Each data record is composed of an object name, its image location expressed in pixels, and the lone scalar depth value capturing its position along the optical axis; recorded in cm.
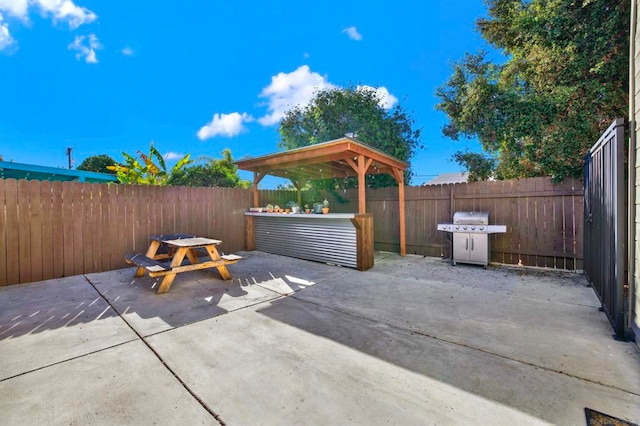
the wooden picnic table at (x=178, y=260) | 391
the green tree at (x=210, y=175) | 1305
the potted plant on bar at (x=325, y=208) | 624
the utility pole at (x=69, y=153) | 2685
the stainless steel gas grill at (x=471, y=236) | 545
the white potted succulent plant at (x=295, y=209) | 697
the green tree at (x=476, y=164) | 875
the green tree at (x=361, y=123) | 1048
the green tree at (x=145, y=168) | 968
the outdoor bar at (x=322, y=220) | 547
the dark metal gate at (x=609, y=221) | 239
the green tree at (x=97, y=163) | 1873
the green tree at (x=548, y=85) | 484
